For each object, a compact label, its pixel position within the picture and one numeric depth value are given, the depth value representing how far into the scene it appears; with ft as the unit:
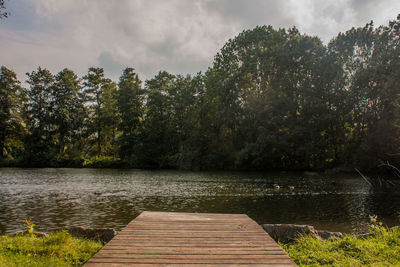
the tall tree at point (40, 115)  206.80
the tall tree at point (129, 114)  212.02
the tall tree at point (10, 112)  191.83
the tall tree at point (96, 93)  221.66
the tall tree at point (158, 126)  202.39
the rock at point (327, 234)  26.44
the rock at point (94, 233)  26.25
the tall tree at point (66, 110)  216.13
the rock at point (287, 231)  25.64
